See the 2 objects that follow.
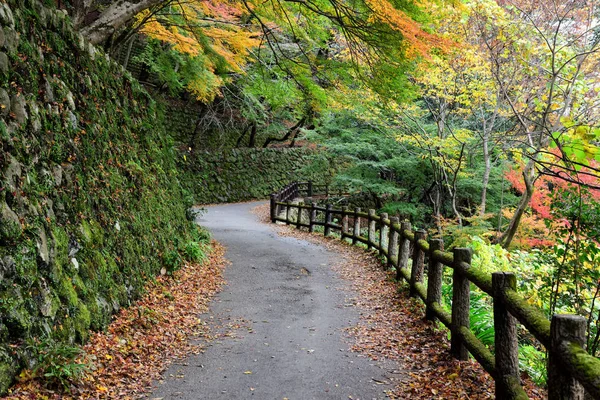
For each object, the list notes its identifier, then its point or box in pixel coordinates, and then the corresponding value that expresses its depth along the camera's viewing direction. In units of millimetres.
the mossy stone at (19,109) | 4406
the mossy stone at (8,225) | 3701
